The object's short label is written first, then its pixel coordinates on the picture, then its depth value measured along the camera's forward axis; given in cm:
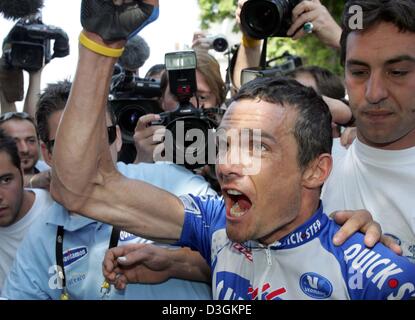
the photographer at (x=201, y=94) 266
